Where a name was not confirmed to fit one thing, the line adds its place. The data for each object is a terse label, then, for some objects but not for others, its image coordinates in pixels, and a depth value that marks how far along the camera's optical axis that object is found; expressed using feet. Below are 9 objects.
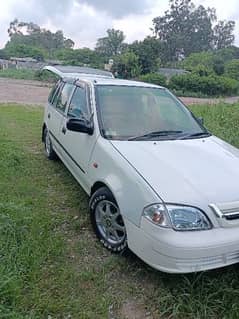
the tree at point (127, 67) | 113.09
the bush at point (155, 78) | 99.60
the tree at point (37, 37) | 246.21
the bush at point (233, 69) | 128.88
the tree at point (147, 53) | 122.11
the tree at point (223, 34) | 240.53
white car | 7.79
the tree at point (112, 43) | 196.85
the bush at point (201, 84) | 102.01
